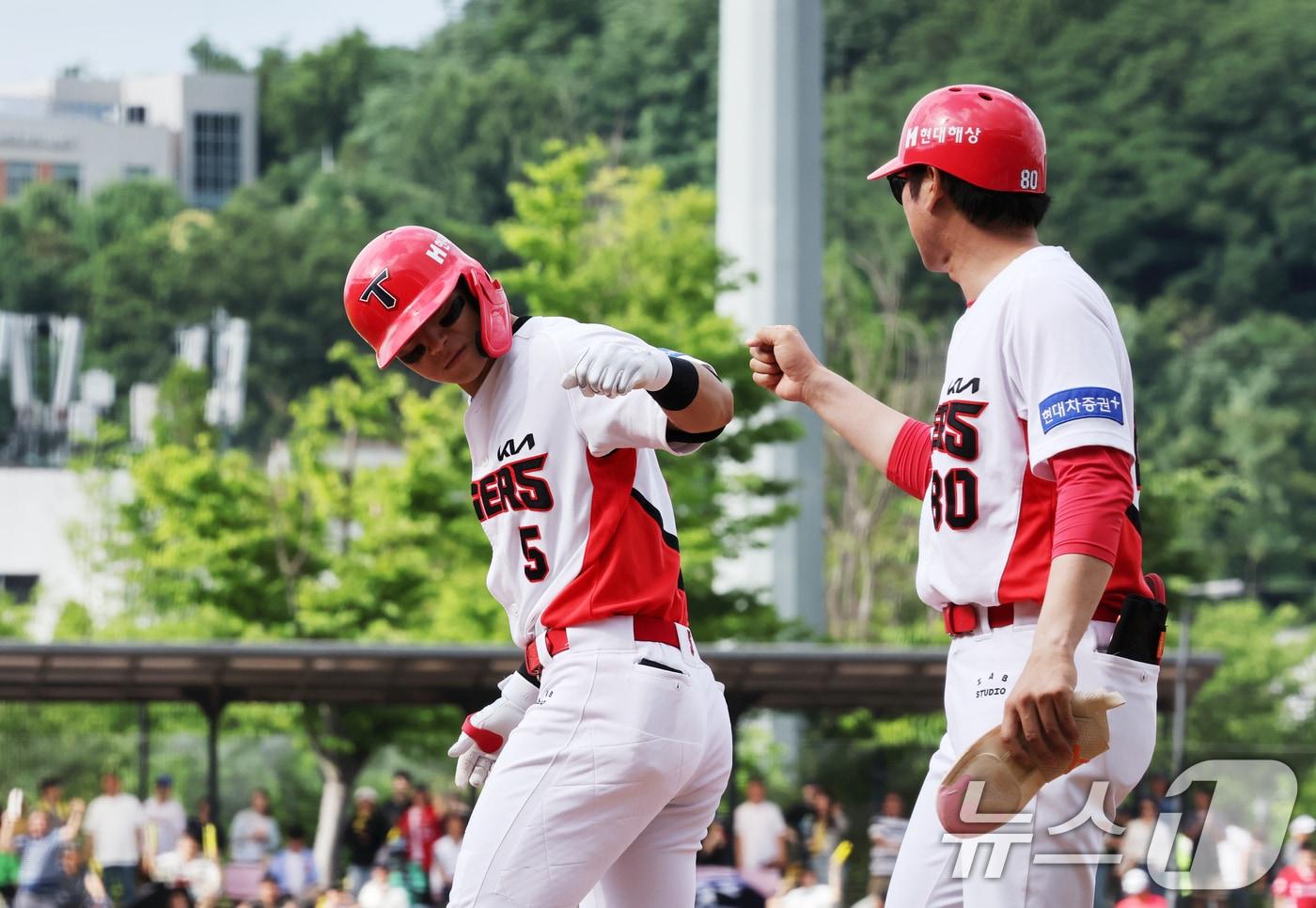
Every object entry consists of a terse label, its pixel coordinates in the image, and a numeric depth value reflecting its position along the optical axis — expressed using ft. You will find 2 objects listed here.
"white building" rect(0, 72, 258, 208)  398.21
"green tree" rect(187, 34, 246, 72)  459.32
